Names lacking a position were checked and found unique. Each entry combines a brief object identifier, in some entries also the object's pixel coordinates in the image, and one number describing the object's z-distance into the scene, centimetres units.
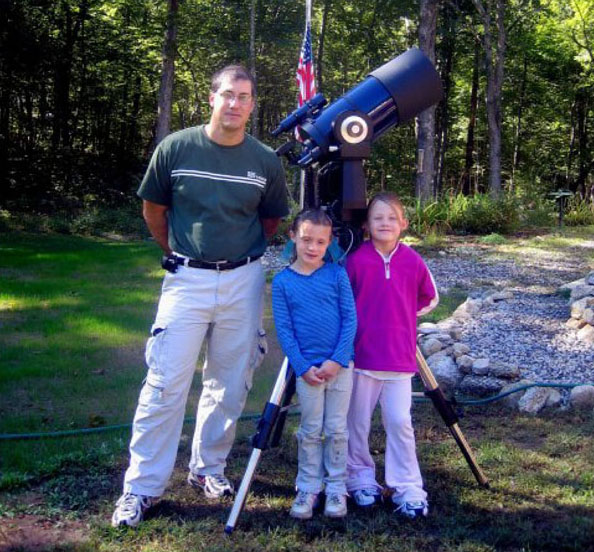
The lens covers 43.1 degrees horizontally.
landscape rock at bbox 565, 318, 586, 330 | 591
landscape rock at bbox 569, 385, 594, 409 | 461
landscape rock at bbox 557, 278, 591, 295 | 708
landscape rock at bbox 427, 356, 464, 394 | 505
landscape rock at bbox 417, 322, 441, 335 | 599
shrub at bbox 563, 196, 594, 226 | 1408
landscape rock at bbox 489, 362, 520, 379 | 496
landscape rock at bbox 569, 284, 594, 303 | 647
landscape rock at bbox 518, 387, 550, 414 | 462
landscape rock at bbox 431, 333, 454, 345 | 566
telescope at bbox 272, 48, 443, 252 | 317
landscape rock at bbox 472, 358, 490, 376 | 501
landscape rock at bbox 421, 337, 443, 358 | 555
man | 317
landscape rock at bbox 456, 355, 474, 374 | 510
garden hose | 406
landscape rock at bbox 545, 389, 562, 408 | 467
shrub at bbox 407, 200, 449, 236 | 1220
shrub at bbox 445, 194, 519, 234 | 1259
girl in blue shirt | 316
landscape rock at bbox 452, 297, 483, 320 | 659
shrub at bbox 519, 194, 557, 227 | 1368
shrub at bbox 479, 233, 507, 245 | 1151
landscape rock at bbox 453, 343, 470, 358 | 534
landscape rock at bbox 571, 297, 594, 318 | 595
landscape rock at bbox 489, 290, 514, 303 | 717
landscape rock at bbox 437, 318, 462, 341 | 594
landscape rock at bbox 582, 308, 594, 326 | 577
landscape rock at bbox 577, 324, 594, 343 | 567
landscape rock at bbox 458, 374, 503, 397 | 489
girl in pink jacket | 329
